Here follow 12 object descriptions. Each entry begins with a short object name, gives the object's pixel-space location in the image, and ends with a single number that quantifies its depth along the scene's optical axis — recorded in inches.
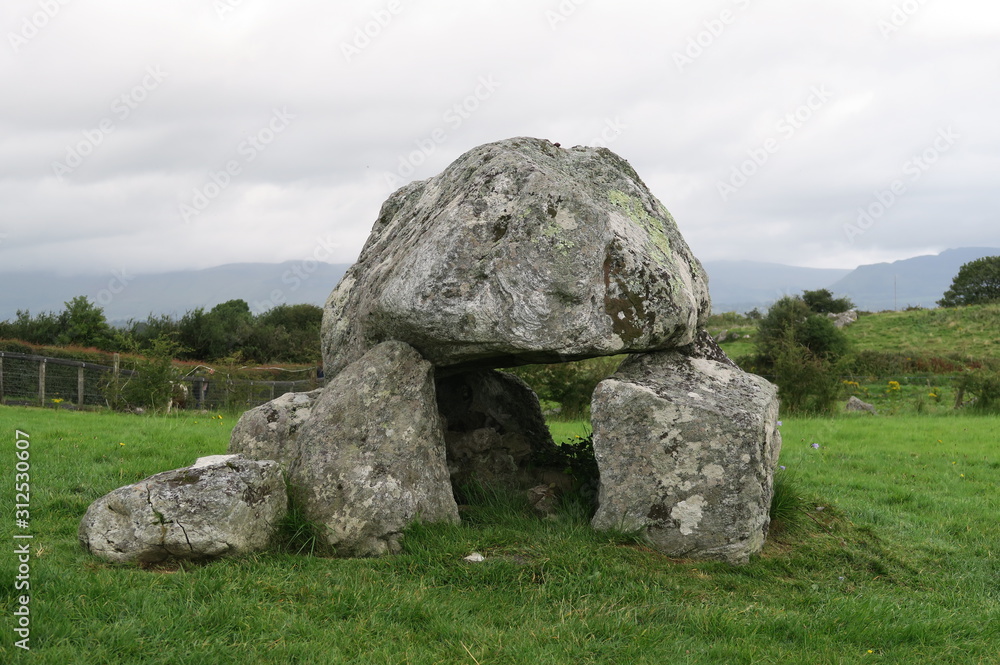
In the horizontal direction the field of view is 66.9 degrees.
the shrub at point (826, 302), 2300.7
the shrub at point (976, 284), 2544.3
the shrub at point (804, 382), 825.5
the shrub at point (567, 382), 816.3
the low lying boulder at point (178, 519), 229.8
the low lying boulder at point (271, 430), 318.0
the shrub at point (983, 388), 840.3
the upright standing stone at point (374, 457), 251.3
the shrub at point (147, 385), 792.3
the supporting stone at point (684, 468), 253.1
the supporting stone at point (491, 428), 323.9
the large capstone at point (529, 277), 258.4
